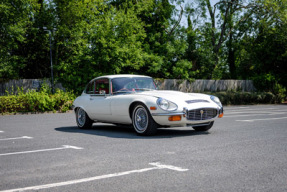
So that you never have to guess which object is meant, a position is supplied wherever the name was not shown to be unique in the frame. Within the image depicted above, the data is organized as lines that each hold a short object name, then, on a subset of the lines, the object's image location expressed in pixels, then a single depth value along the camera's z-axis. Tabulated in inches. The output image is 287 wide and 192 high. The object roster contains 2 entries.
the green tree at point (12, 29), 1076.5
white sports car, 321.1
